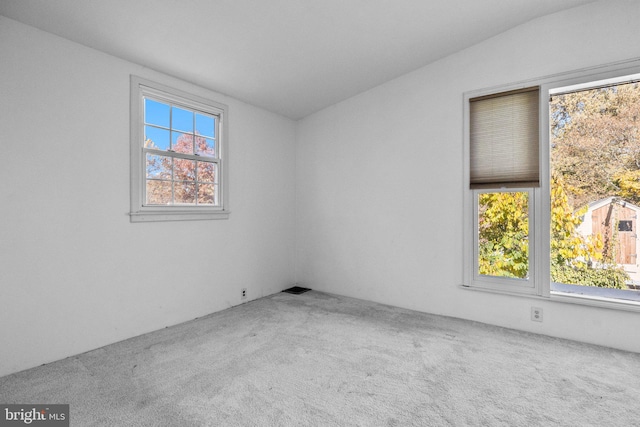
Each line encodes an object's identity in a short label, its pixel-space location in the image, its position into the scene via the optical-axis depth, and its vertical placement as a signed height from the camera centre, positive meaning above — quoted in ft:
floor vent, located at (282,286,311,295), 14.25 -3.70
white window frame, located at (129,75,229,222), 9.32 +1.85
